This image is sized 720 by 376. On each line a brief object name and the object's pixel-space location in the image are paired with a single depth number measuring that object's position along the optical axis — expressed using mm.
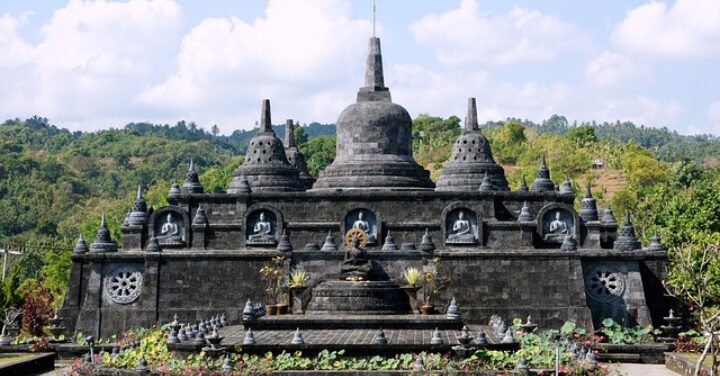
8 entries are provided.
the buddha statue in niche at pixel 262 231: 42406
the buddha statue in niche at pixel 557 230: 41781
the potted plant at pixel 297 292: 37906
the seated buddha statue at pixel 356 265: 36156
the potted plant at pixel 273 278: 39344
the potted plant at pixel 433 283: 38469
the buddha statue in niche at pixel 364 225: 42344
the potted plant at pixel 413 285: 36862
